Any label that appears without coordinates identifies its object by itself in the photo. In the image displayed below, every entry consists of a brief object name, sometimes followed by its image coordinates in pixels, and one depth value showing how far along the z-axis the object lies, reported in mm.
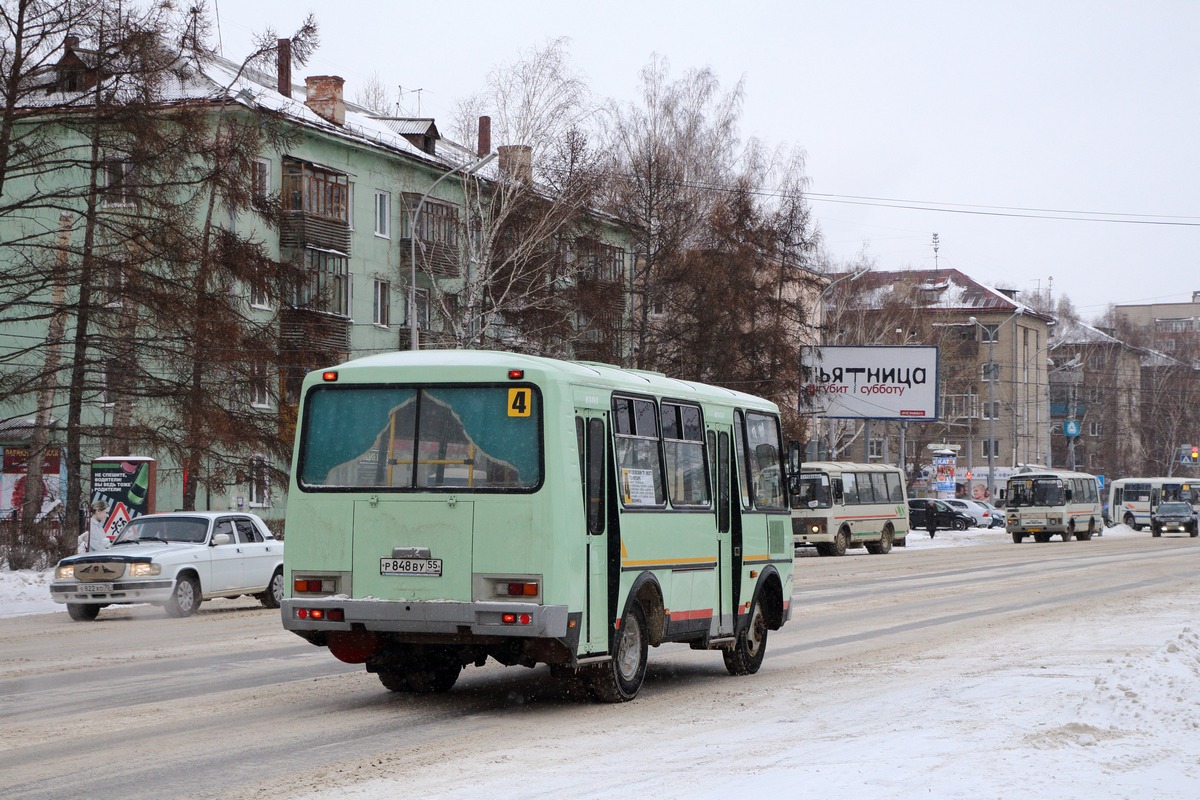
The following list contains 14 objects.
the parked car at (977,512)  77875
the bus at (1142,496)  76875
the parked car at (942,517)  73125
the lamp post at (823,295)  61656
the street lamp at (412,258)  37531
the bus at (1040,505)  62906
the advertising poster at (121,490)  29203
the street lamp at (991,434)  77819
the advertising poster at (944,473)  85438
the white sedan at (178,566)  22281
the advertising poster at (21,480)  29312
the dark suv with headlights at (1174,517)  72812
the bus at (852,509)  48812
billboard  66875
